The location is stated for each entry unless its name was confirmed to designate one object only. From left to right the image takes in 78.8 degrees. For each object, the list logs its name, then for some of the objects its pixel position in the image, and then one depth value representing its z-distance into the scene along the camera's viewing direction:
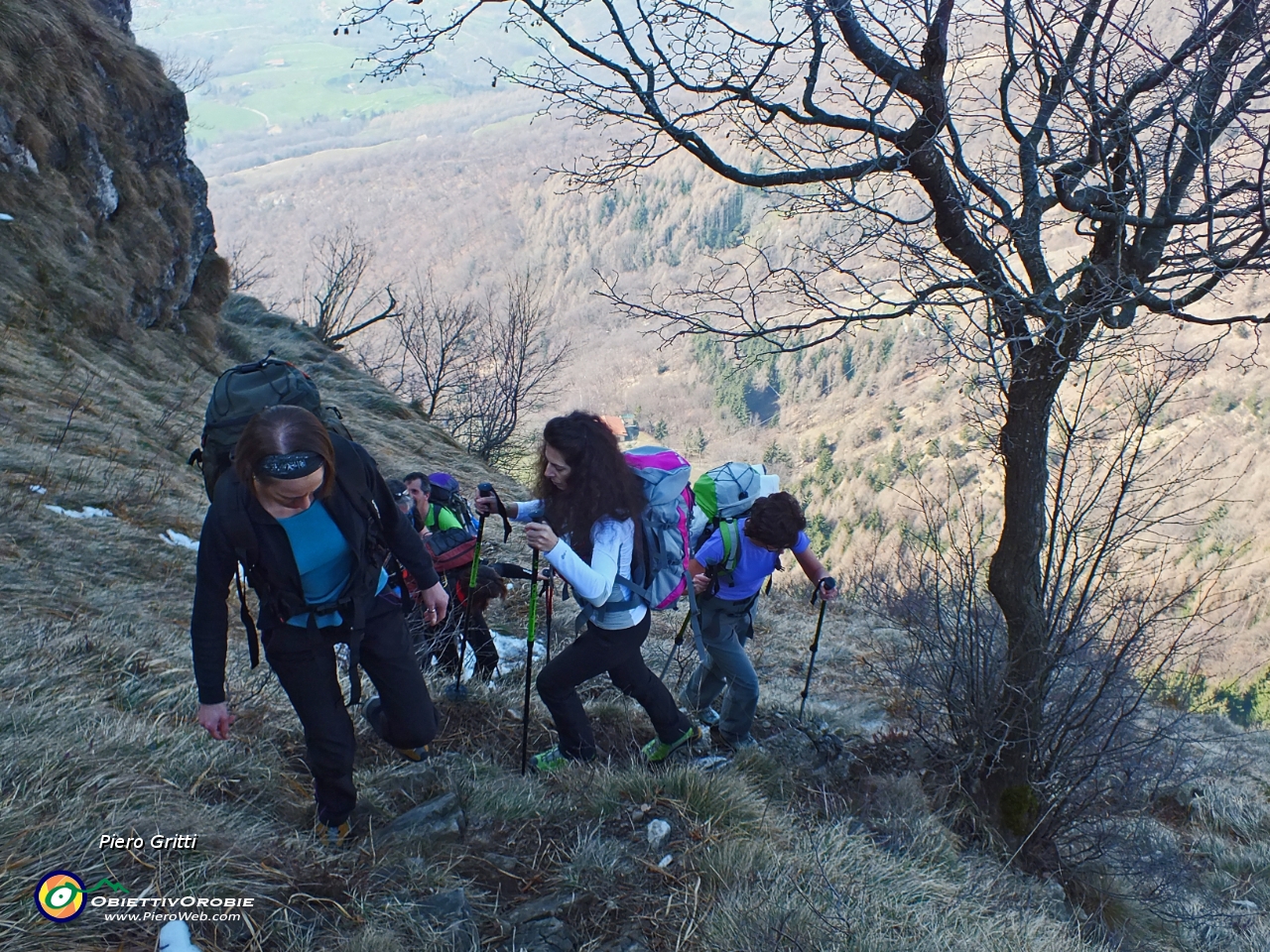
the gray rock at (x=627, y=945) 2.49
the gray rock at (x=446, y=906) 2.48
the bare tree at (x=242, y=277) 25.80
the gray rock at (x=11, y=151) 10.99
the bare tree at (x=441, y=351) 24.48
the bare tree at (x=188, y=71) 24.46
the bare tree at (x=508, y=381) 23.52
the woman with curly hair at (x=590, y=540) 3.10
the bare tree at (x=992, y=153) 3.34
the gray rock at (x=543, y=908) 2.60
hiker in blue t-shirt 4.11
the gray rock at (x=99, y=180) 12.45
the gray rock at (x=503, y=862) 2.87
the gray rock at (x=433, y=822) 2.95
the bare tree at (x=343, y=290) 22.94
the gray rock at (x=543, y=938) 2.47
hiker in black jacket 2.42
